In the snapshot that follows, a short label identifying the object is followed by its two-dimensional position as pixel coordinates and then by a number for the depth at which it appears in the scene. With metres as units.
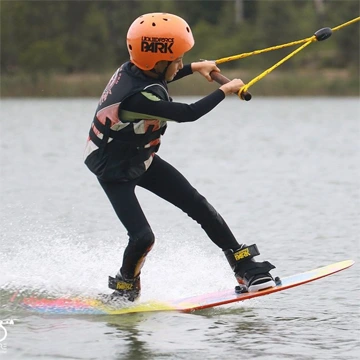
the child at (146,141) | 14.52
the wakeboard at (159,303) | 15.65
